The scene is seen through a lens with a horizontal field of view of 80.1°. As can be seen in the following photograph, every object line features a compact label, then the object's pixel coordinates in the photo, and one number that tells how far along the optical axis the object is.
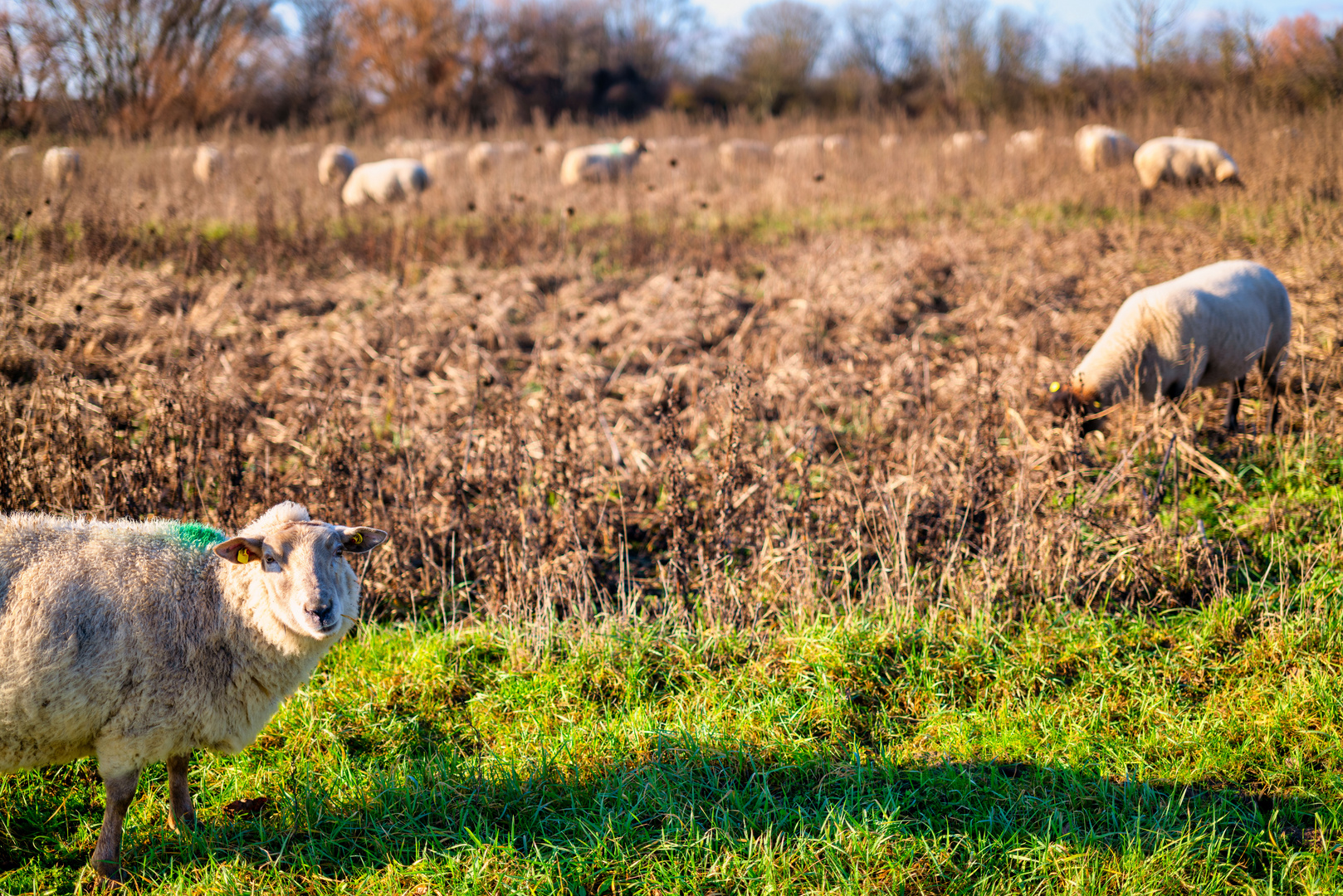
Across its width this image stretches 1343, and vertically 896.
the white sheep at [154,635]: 2.50
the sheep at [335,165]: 16.89
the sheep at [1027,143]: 16.77
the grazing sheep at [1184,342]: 6.01
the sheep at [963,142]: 17.39
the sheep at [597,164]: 17.83
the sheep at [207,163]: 15.88
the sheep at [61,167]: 9.78
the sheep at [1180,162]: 14.94
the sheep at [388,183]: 15.09
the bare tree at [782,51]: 41.31
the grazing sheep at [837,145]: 18.52
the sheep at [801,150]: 17.34
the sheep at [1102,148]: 17.02
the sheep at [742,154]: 17.31
